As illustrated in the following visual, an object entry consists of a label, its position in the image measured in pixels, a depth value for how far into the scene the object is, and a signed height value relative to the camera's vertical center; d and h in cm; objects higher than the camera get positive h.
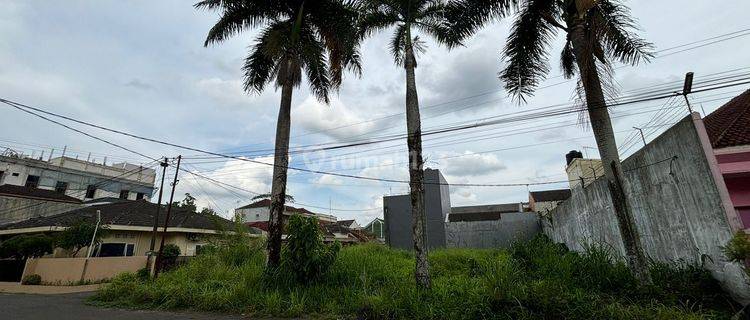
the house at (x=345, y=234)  4072 +248
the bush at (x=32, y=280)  1593 -80
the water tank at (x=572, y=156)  3381 +903
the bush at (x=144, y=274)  1234 -59
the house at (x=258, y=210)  5038 +667
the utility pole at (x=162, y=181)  1694 +376
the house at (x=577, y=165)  2991 +742
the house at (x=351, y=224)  5853 +511
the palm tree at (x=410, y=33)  819 +664
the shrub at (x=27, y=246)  1630 +75
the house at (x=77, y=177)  2845 +748
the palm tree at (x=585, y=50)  663 +460
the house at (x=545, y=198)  3780 +569
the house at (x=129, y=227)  1811 +176
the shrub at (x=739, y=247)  447 -4
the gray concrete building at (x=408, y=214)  2231 +254
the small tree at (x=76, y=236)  1600 +114
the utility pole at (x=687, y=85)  608 +279
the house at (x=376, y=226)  5547 +439
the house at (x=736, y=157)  830 +208
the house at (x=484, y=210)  3378 +557
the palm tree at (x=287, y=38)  1036 +687
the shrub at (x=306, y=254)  848 +4
